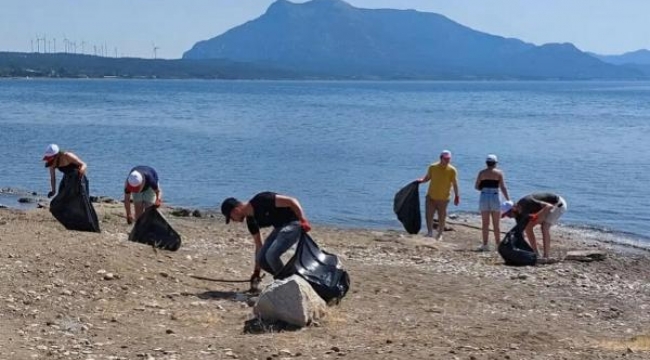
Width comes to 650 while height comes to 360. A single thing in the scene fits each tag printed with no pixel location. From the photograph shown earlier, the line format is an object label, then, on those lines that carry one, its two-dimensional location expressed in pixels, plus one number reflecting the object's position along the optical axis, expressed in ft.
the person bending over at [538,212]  49.90
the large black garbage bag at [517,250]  48.88
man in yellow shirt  56.75
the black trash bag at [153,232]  44.24
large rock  31.94
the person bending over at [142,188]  47.03
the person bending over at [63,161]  48.49
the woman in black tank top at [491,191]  53.42
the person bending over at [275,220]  36.32
